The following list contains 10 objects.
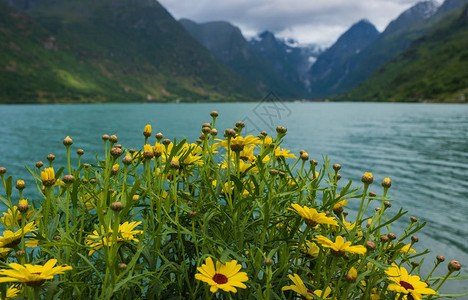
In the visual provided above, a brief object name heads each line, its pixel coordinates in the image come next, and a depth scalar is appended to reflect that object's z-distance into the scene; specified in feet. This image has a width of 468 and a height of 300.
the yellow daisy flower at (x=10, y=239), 1.17
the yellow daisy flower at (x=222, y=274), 1.04
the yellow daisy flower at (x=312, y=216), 1.17
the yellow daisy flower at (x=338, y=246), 1.13
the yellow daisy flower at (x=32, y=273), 0.96
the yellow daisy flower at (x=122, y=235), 1.17
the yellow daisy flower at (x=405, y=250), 1.54
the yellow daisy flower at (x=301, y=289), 1.23
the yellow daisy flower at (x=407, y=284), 1.26
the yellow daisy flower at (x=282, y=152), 1.61
